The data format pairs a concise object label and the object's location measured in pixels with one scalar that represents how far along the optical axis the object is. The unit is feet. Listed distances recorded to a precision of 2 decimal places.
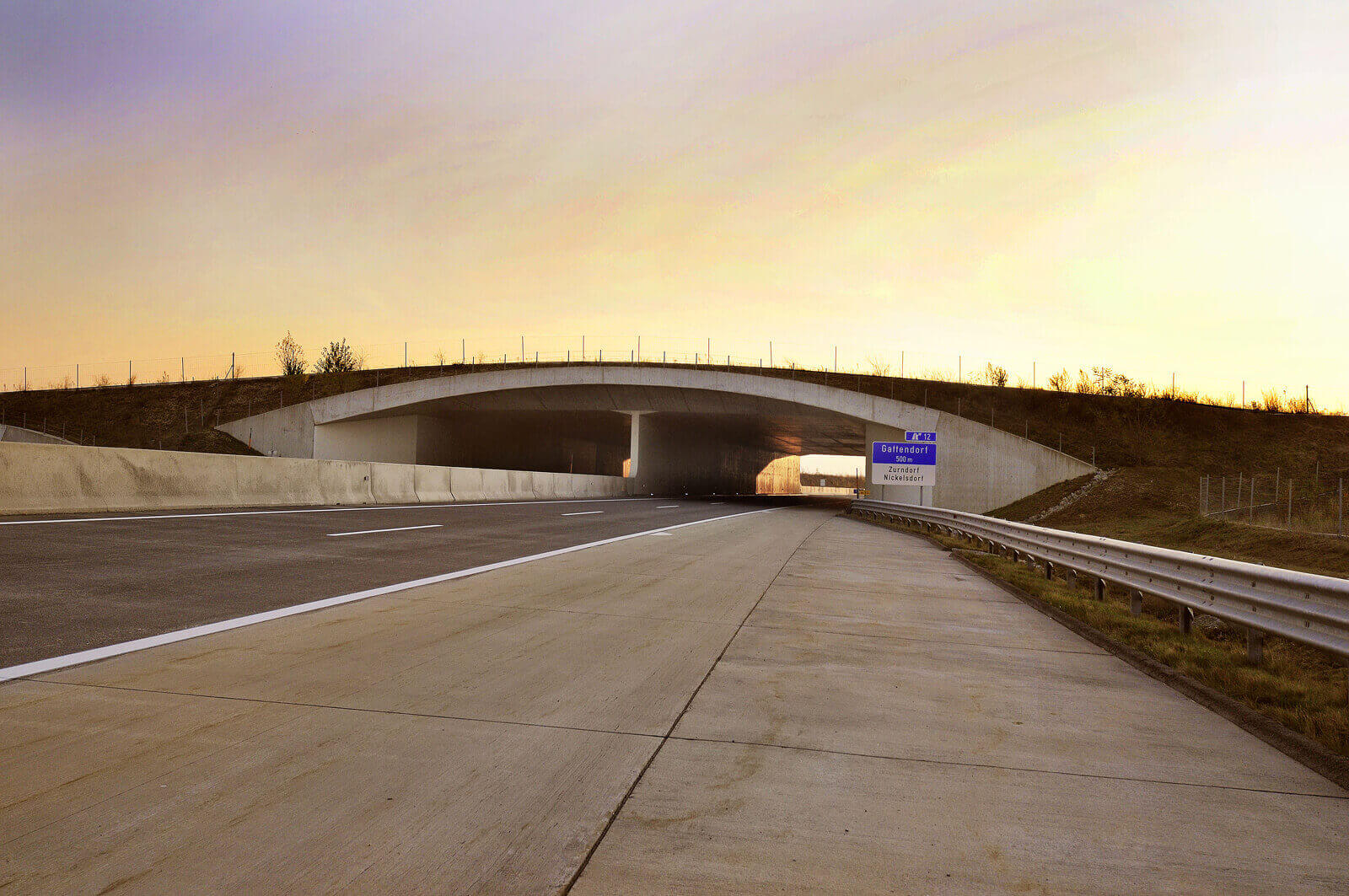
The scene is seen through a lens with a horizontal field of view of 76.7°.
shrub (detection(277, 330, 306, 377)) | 269.23
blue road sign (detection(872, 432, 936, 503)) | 108.58
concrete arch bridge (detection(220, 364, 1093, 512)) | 137.49
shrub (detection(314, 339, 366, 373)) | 278.26
